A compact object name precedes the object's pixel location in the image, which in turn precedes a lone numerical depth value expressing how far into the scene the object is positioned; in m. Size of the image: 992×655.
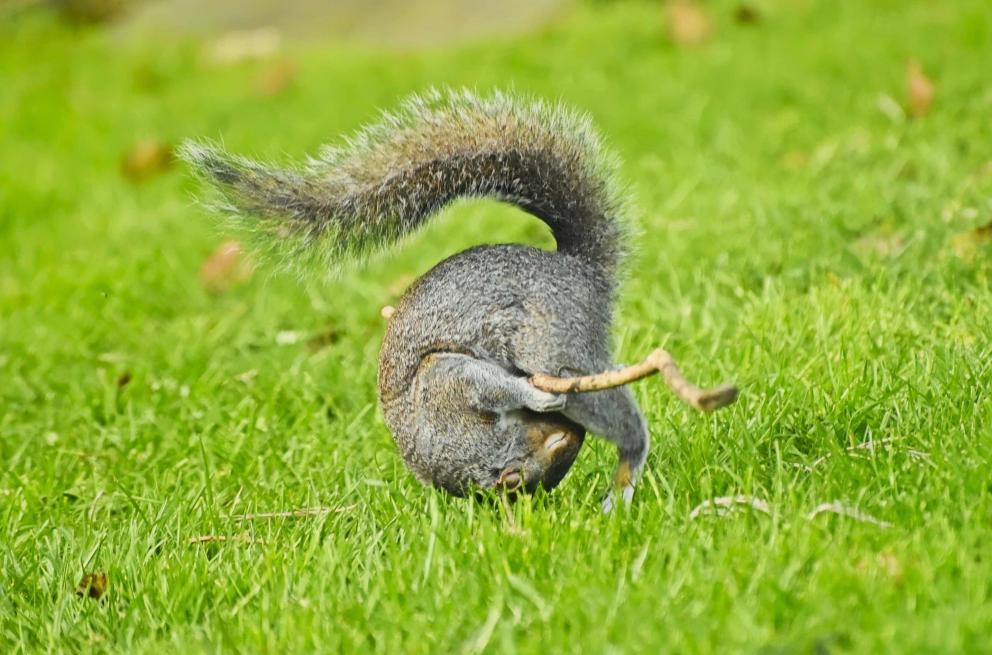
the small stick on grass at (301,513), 5.29
